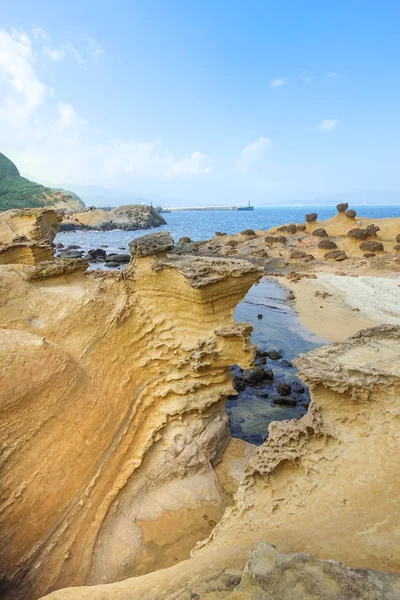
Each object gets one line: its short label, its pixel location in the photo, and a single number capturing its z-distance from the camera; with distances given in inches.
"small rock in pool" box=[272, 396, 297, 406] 357.1
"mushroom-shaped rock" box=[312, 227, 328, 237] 1127.0
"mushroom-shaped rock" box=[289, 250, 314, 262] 1008.9
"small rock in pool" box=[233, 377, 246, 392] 387.2
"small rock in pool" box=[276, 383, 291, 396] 373.1
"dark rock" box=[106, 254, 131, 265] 1067.3
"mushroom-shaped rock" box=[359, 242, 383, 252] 952.9
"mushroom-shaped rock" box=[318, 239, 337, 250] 1029.2
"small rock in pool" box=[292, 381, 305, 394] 382.9
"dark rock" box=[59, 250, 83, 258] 1097.6
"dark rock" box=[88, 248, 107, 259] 1167.0
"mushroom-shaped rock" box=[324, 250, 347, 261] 973.8
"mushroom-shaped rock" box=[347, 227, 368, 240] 1002.1
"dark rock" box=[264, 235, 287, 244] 1165.7
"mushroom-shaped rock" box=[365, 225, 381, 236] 1010.7
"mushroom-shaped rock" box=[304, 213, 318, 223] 1231.9
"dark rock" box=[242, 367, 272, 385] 397.1
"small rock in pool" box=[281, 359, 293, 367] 444.5
